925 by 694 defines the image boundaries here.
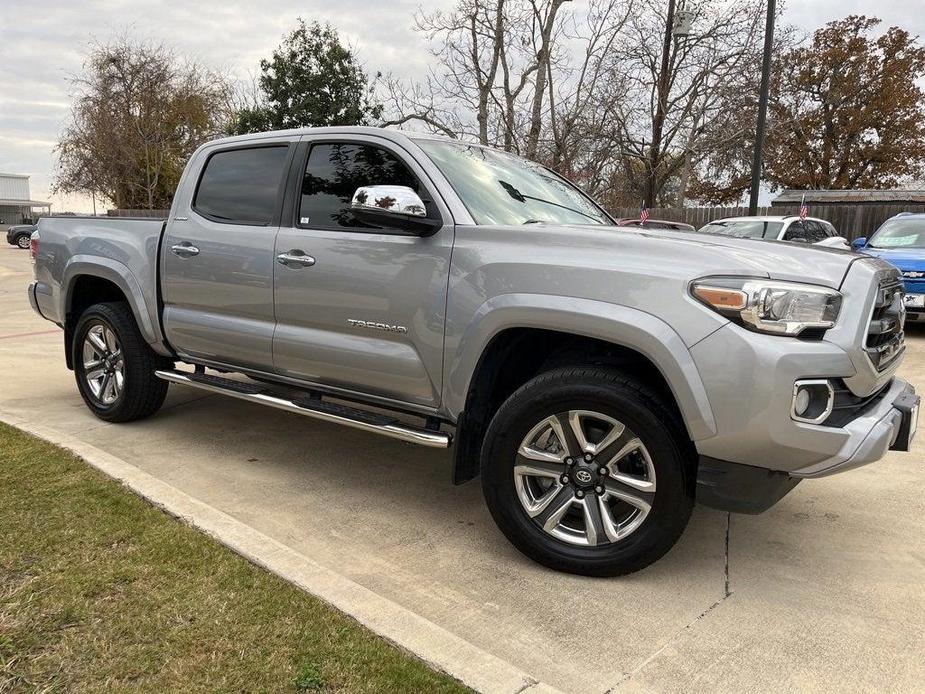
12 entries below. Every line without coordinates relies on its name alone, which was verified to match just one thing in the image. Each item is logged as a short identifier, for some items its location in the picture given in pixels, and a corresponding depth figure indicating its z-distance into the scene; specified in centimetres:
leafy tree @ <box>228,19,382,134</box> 3119
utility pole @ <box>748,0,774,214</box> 1323
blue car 923
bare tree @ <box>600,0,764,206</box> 1864
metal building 7731
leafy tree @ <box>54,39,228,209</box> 3200
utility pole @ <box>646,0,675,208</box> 1952
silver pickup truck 264
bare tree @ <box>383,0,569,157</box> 1595
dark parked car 3238
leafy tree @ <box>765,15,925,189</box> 3631
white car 1187
